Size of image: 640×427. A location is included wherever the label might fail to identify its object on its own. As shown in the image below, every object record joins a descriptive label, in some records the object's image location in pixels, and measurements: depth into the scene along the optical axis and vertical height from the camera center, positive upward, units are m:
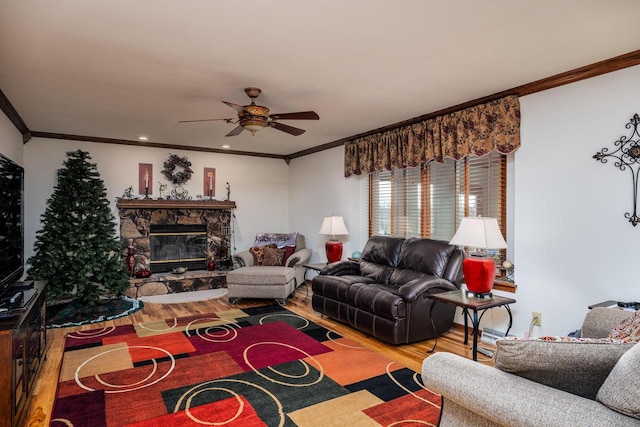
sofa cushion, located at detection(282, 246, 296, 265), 6.33 -0.50
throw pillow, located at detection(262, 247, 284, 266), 6.07 -0.55
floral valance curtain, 3.74 +0.94
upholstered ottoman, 5.41 -0.87
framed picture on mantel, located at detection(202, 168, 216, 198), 6.94 +0.68
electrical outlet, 3.51 -0.87
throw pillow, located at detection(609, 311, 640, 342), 1.60 -0.48
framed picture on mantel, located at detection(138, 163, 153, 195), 6.39 +0.71
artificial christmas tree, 5.15 -0.28
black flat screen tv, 2.87 -0.01
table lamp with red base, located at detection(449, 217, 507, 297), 3.28 -0.20
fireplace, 6.36 -0.18
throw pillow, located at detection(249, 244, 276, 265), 6.07 -0.52
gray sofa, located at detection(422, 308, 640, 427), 1.23 -0.59
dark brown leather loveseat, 3.71 -0.68
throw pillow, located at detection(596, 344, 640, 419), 1.18 -0.51
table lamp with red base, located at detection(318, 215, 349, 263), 5.52 -0.15
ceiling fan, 3.54 +0.96
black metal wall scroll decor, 2.92 +0.51
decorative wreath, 6.58 +0.88
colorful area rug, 2.45 -1.20
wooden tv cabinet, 2.11 -0.84
